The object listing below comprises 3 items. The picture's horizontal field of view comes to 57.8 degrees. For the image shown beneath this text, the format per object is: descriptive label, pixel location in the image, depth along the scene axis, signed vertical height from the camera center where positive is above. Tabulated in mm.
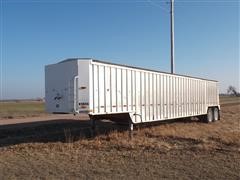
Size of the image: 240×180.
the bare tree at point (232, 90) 112492 +2207
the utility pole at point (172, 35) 15841 +4501
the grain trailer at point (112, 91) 7761 +171
